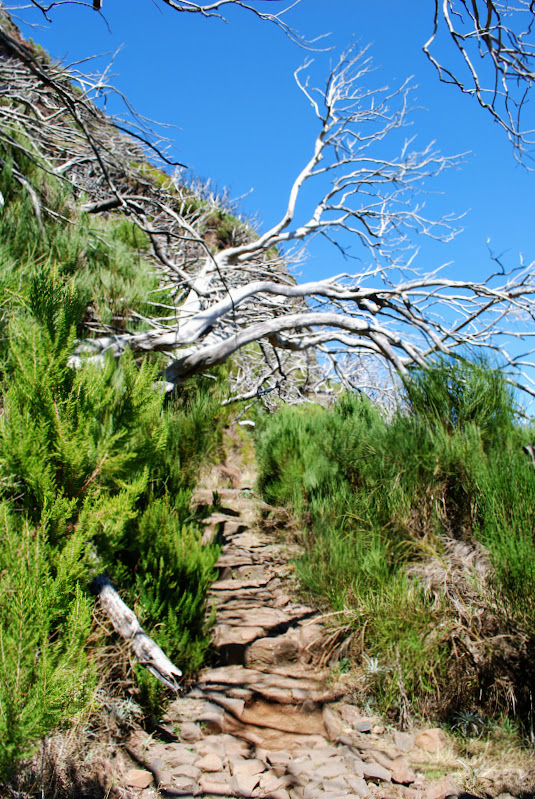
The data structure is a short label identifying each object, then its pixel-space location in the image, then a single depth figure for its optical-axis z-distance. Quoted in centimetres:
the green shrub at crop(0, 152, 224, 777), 155
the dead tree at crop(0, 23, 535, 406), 512
